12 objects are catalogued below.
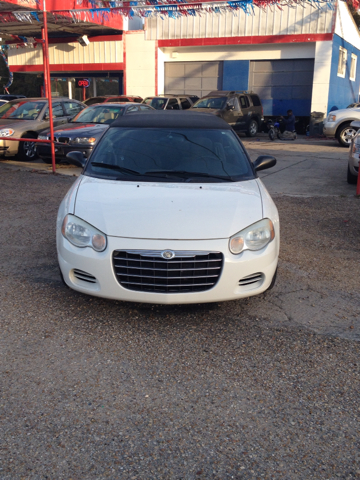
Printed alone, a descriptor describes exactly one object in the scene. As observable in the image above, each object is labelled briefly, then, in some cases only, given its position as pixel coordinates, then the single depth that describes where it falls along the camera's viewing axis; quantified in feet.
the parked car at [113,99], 64.54
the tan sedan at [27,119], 42.09
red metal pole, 35.65
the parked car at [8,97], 74.08
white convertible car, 12.64
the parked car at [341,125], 54.70
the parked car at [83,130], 37.88
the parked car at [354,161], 31.91
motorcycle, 66.60
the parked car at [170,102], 63.82
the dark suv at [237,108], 64.18
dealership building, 75.05
